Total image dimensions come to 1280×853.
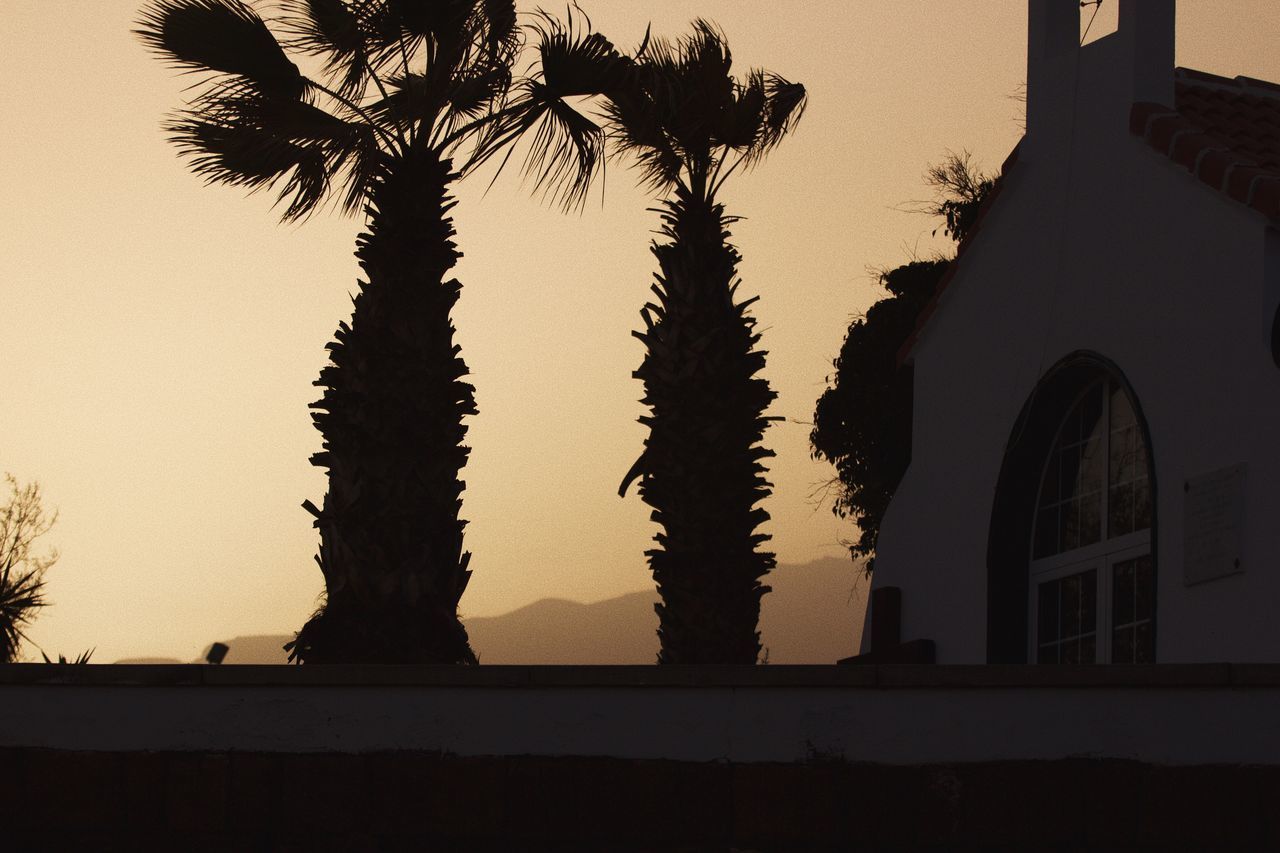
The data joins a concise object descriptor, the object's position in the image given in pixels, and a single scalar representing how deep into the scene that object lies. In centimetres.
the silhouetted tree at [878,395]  2709
